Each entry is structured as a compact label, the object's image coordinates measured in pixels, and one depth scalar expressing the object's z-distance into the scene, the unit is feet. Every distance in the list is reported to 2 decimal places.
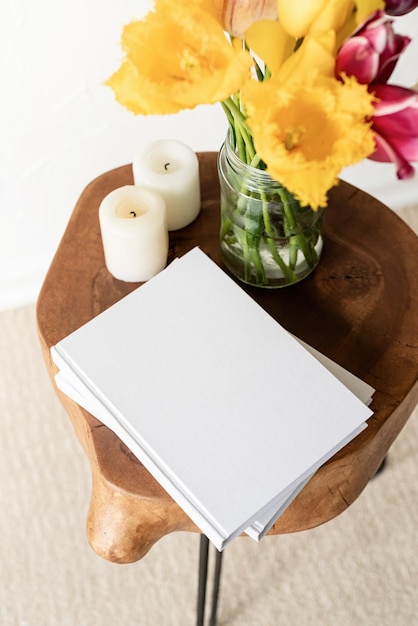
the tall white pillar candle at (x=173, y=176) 2.78
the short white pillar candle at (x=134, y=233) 2.60
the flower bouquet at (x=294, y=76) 1.73
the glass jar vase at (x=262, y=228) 2.33
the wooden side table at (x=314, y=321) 2.43
